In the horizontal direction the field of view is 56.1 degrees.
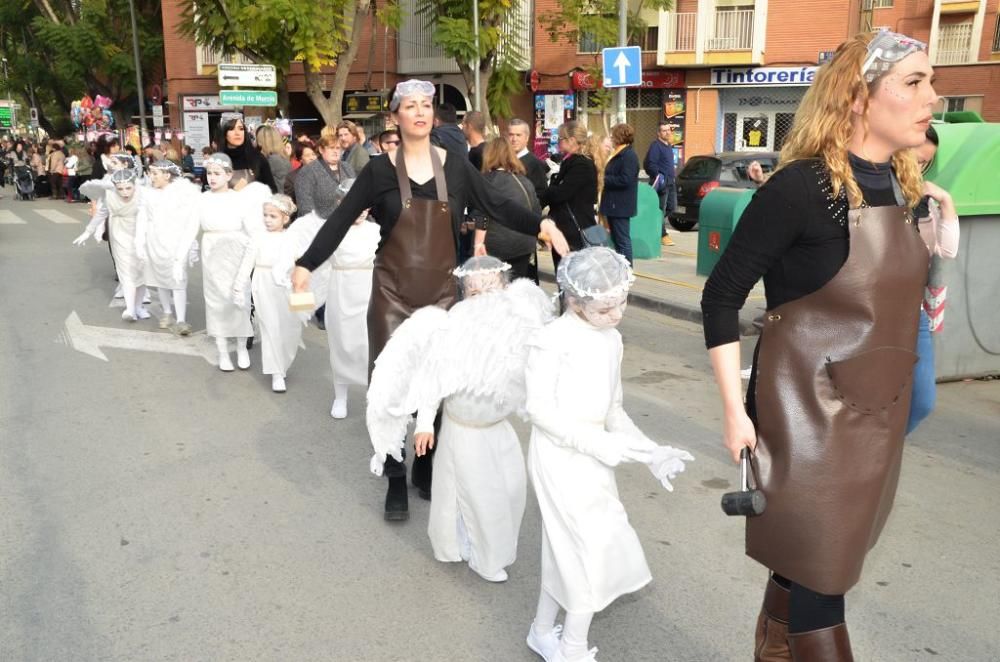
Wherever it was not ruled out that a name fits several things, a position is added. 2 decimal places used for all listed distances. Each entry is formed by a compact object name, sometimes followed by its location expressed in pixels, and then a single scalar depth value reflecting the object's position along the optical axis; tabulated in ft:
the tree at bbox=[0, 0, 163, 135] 115.24
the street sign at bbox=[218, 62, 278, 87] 72.38
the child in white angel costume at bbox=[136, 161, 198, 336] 26.61
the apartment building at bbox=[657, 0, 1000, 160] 87.40
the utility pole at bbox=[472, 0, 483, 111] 79.70
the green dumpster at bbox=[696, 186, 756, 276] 28.17
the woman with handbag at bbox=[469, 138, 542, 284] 21.99
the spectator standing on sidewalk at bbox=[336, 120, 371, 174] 29.47
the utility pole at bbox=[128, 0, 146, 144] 101.76
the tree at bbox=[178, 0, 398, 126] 73.10
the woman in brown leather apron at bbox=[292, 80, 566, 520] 13.37
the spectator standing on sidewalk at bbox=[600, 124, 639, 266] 31.07
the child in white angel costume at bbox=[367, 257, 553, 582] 11.14
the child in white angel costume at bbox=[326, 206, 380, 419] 18.42
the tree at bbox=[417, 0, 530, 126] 81.30
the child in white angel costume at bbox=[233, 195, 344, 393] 21.58
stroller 88.07
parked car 52.19
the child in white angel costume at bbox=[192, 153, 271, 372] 23.56
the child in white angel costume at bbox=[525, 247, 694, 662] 9.62
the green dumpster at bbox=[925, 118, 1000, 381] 19.95
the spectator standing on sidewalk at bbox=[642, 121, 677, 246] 43.98
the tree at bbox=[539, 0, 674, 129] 81.41
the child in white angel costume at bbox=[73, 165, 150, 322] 28.48
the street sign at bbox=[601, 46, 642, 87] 41.50
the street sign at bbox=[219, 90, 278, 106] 72.49
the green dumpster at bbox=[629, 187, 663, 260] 40.14
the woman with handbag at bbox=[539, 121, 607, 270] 25.16
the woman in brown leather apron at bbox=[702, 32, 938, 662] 7.19
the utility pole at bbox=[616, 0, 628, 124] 44.55
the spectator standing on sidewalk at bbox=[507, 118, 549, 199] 24.53
